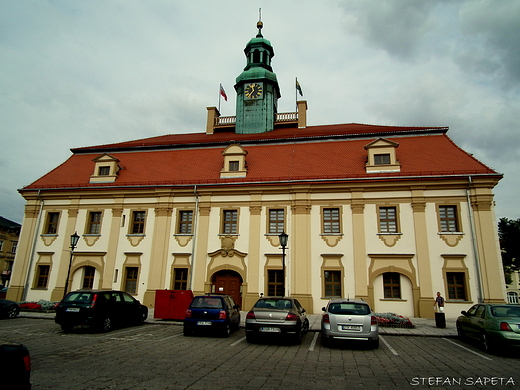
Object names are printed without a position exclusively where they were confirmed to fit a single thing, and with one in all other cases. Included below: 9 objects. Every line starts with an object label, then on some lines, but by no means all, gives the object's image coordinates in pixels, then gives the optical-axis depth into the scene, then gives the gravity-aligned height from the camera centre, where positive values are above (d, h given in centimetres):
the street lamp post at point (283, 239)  1574 +232
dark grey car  1222 -90
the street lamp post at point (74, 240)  1925 +244
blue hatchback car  1198 -93
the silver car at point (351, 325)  1019 -94
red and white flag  3375 +1873
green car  948 -80
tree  3753 +608
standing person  1580 -30
